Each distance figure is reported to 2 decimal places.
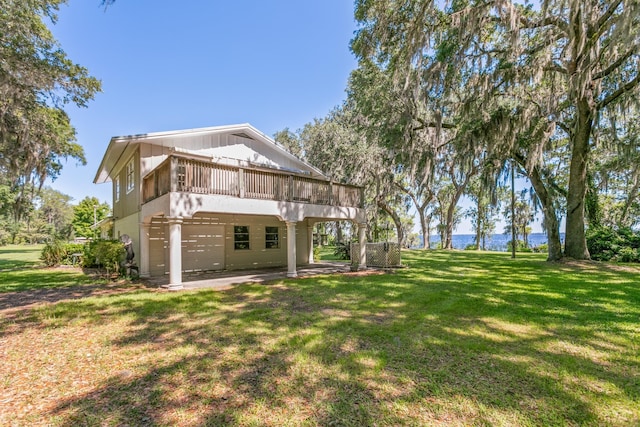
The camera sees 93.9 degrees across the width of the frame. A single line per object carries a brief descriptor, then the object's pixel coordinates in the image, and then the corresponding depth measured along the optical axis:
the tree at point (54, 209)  59.62
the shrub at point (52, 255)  15.05
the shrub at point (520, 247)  25.81
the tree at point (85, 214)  42.75
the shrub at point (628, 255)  13.40
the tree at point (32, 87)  9.04
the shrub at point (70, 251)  15.75
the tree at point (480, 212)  22.73
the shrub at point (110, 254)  10.60
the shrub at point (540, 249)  25.31
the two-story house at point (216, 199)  8.66
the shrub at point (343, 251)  18.20
